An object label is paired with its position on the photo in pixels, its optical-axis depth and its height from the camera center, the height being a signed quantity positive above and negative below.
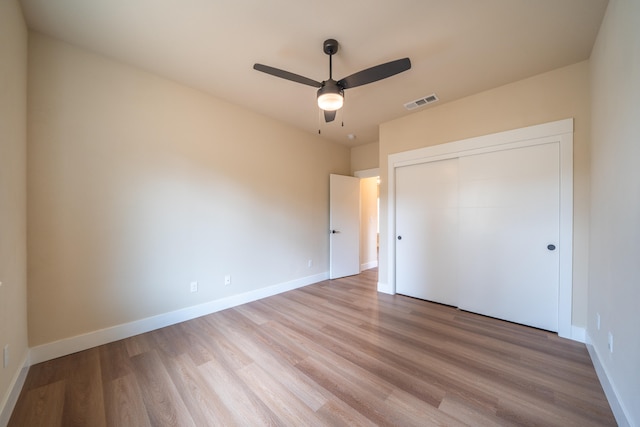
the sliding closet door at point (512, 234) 2.44 -0.28
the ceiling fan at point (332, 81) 1.90 +1.10
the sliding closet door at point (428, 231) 3.16 -0.30
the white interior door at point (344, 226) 4.51 -0.30
